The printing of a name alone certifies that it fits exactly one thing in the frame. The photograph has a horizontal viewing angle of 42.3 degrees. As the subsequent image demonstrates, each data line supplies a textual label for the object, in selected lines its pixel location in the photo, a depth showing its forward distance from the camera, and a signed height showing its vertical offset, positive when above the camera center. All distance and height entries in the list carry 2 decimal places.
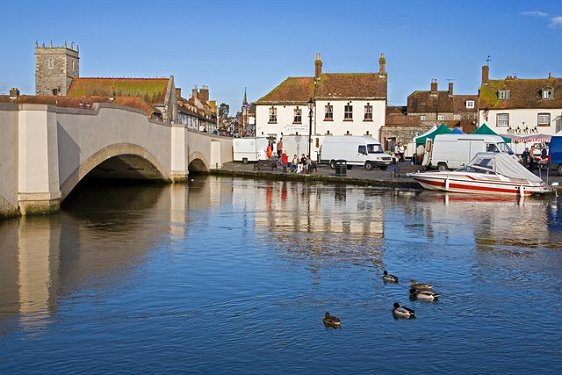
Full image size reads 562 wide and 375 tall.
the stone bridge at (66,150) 21.69 +0.13
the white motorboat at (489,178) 34.25 -1.09
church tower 79.88 +9.21
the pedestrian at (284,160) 49.81 -0.38
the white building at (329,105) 67.62 +4.66
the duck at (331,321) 11.03 -2.54
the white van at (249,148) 59.88 +0.52
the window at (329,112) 68.25 +4.02
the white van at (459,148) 43.53 +0.50
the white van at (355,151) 50.97 +0.25
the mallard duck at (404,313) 11.59 -2.52
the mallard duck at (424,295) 12.80 -2.47
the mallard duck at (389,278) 14.13 -2.40
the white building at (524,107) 63.53 +4.32
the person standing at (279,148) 58.09 +0.52
